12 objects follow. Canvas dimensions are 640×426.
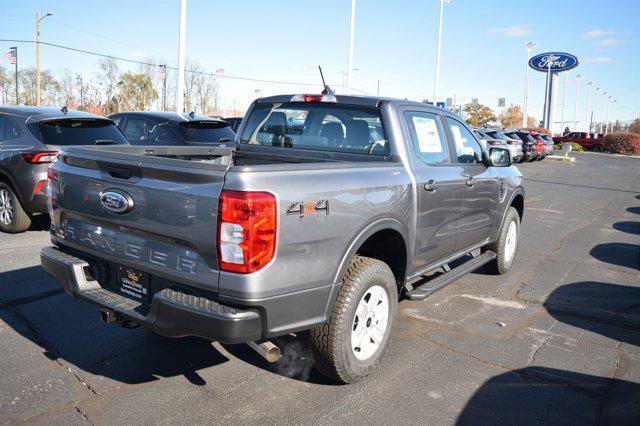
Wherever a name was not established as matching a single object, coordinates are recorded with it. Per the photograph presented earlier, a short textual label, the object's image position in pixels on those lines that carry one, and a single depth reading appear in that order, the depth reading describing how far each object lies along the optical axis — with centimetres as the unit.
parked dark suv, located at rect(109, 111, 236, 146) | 980
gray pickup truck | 282
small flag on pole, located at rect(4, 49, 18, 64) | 3322
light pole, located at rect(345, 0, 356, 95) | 3044
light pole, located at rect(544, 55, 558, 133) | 5688
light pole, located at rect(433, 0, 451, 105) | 4016
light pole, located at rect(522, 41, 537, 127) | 6053
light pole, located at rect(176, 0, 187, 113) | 2045
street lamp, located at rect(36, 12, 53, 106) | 4056
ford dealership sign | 5600
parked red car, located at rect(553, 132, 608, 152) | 5241
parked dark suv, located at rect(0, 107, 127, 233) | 713
